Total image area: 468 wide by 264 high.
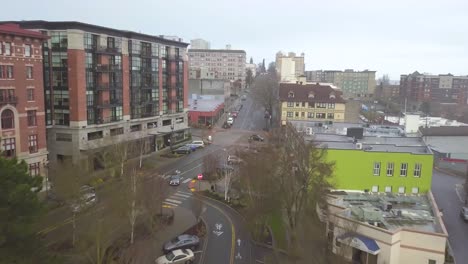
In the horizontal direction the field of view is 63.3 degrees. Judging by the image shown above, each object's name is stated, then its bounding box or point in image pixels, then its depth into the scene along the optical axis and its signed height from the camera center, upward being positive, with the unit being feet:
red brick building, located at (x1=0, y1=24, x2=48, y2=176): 99.55 -4.14
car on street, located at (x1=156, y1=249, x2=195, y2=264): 74.82 -34.00
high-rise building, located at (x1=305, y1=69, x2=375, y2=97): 507.71 +10.03
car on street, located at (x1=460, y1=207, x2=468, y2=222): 109.17 -35.20
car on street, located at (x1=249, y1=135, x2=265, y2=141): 203.21 -27.31
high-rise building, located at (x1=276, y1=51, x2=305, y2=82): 460.34 +24.64
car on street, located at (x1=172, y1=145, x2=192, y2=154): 169.58 -28.69
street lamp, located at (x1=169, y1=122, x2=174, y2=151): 183.05 -23.50
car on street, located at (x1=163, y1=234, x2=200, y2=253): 80.49 -33.79
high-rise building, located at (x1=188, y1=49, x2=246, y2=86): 579.07 +39.52
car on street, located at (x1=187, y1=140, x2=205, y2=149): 180.86 -27.57
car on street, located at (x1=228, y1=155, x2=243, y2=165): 138.21 -28.71
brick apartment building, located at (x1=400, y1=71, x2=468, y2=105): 439.22 +3.43
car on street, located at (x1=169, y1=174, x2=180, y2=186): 125.90 -31.54
